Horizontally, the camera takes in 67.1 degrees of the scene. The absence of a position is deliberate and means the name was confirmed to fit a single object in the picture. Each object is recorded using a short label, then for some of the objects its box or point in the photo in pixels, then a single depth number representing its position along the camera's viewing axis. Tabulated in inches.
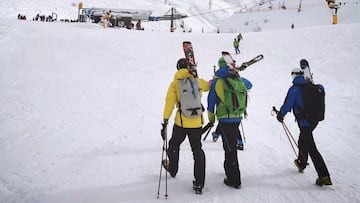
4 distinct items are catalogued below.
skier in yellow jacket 158.2
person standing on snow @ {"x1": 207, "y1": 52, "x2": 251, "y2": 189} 166.2
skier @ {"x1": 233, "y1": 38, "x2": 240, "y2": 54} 801.7
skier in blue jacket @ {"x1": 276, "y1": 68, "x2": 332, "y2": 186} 173.8
